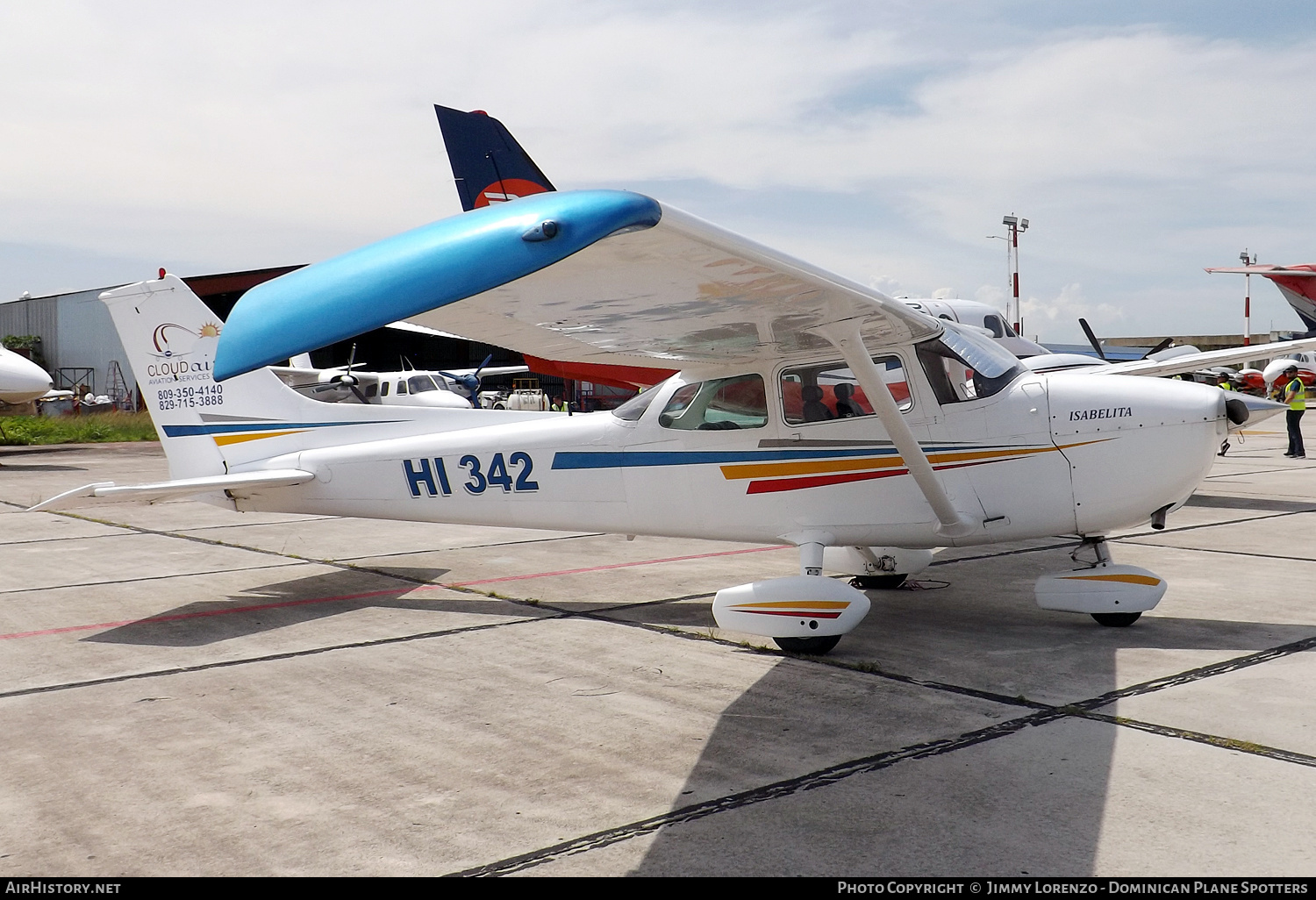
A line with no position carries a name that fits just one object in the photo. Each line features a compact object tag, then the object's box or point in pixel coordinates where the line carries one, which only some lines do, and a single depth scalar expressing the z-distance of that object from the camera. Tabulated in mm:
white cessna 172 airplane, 4434
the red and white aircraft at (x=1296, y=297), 39150
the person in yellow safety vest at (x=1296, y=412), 17078
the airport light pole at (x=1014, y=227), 33750
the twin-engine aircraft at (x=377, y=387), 28000
